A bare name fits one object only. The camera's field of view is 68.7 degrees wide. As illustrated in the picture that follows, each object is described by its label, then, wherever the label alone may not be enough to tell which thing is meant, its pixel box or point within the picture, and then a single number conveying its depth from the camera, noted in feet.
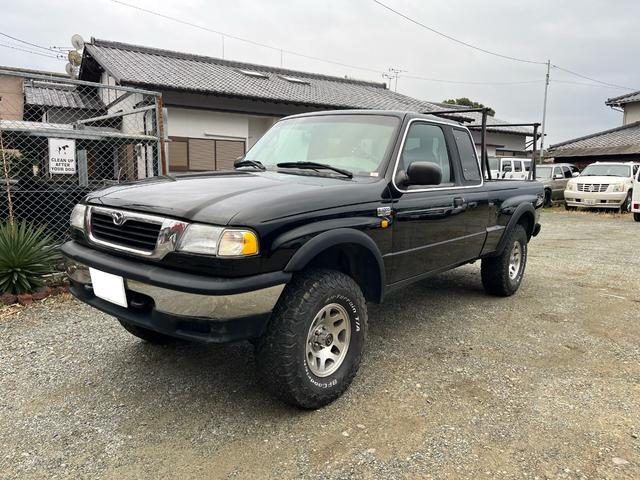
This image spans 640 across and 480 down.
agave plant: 15.23
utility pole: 103.76
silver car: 59.05
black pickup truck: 7.39
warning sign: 17.69
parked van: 57.47
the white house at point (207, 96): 47.03
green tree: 149.61
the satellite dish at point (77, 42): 54.19
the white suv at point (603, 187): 50.85
